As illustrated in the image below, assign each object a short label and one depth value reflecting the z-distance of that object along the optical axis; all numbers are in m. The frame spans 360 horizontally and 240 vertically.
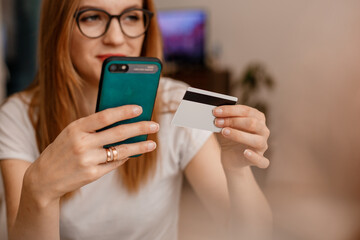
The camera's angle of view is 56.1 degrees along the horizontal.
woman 0.40
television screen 2.55
